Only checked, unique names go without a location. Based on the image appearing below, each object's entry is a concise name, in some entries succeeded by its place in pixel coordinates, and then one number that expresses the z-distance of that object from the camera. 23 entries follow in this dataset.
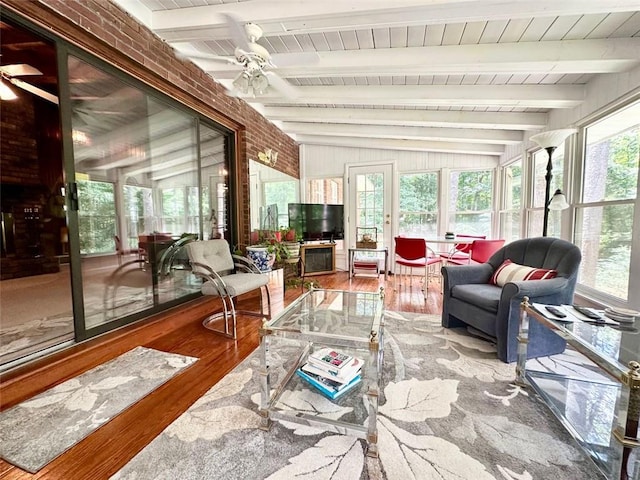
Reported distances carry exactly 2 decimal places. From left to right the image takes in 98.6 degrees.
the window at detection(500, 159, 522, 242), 3.93
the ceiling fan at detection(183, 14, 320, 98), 1.76
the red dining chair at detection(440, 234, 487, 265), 3.81
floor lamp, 2.48
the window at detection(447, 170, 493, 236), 4.58
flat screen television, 4.82
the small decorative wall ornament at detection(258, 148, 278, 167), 4.12
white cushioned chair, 2.46
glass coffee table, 1.22
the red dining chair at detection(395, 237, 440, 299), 3.56
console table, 4.12
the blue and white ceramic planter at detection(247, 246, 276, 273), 3.34
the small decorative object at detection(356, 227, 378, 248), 5.08
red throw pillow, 2.06
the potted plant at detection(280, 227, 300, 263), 3.96
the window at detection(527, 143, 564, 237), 3.09
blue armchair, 1.87
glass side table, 0.98
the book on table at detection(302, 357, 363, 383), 1.49
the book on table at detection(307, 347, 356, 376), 1.52
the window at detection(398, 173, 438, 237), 4.85
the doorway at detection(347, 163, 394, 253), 5.05
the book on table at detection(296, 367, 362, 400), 1.46
